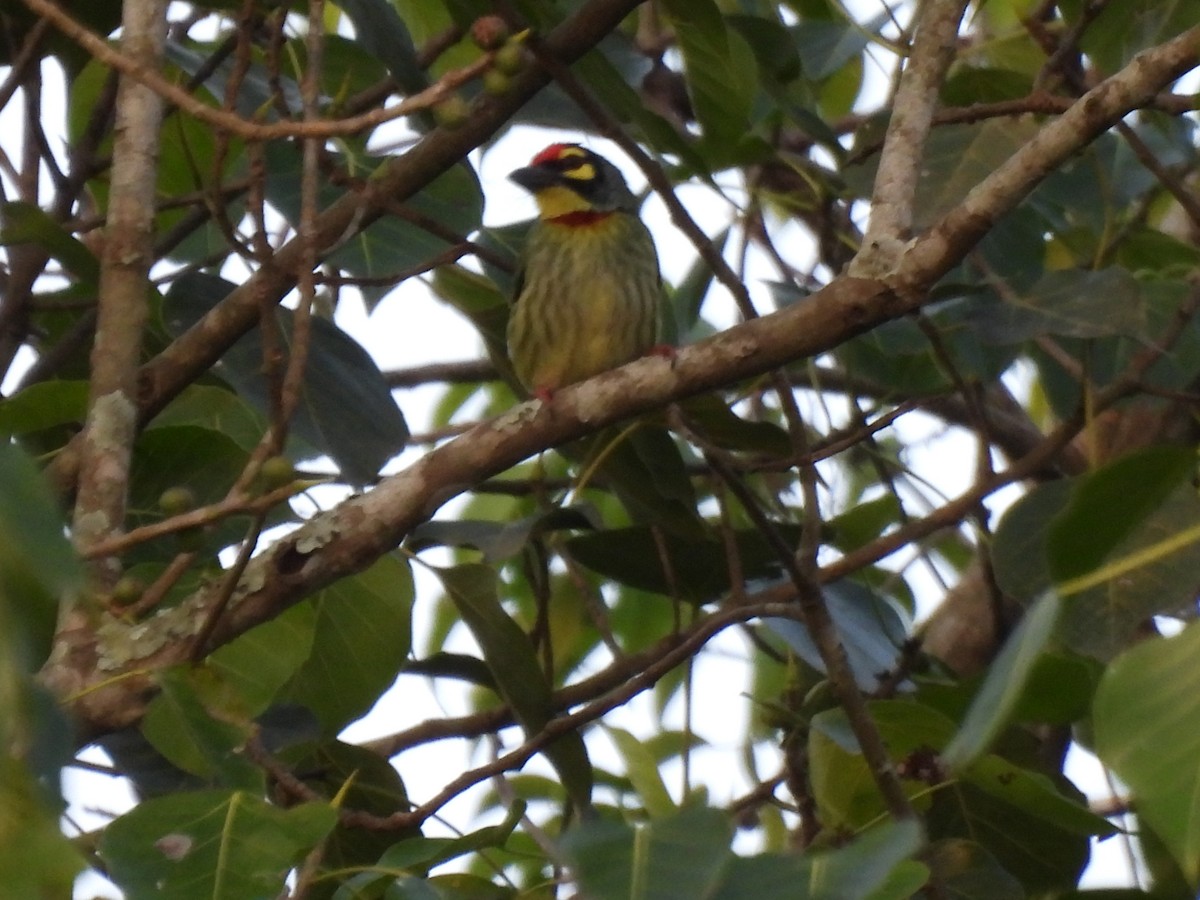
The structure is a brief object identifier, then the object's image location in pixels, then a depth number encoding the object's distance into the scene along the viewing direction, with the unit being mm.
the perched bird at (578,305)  6531
